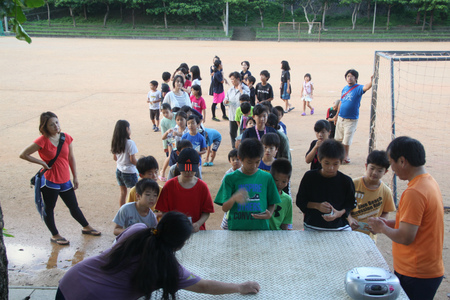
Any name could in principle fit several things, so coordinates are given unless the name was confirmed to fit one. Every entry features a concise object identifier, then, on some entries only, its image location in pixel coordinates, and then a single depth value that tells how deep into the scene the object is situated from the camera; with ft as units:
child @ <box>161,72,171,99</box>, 30.22
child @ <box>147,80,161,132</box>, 33.38
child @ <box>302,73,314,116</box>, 40.78
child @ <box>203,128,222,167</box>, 22.51
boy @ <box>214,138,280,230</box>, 11.76
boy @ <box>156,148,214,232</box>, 12.07
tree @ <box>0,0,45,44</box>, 8.41
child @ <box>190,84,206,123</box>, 30.22
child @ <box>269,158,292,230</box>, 13.17
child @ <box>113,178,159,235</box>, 11.87
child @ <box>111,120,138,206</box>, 17.43
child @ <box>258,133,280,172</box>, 16.03
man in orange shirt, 8.90
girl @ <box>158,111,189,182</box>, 21.31
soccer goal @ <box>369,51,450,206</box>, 22.48
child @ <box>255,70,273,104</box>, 32.40
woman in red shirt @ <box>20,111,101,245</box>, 15.66
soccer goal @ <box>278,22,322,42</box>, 154.62
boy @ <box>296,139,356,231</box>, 11.32
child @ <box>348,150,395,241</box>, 12.81
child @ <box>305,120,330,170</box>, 17.03
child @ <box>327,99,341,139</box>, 27.07
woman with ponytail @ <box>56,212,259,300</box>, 7.15
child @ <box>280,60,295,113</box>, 40.63
